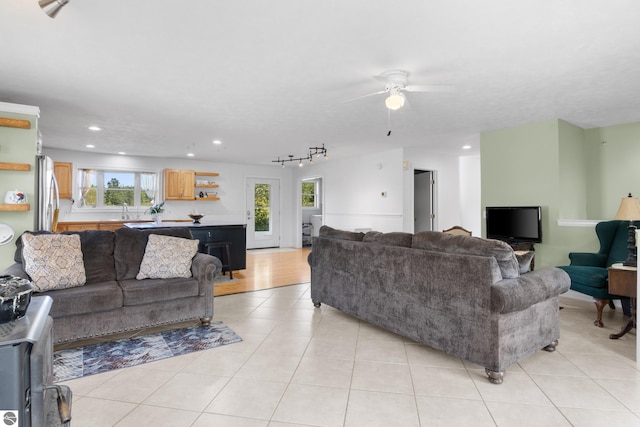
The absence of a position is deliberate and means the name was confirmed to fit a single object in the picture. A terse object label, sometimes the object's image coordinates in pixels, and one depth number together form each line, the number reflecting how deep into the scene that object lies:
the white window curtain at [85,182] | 7.42
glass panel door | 9.41
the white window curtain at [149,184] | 8.12
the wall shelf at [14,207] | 3.44
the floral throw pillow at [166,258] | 3.33
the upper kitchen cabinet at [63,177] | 6.96
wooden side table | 2.91
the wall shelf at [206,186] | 8.52
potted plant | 7.04
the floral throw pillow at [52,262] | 2.81
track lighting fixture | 6.68
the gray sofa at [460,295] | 2.29
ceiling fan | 3.02
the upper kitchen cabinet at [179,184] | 8.05
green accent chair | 3.39
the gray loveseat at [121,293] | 2.77
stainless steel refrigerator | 3.75
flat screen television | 4.78
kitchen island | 5.48
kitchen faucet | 7.83
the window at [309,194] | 10.55
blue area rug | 2.53
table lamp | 3.51
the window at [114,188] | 7.47
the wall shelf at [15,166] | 3.47
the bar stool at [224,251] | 5.47
